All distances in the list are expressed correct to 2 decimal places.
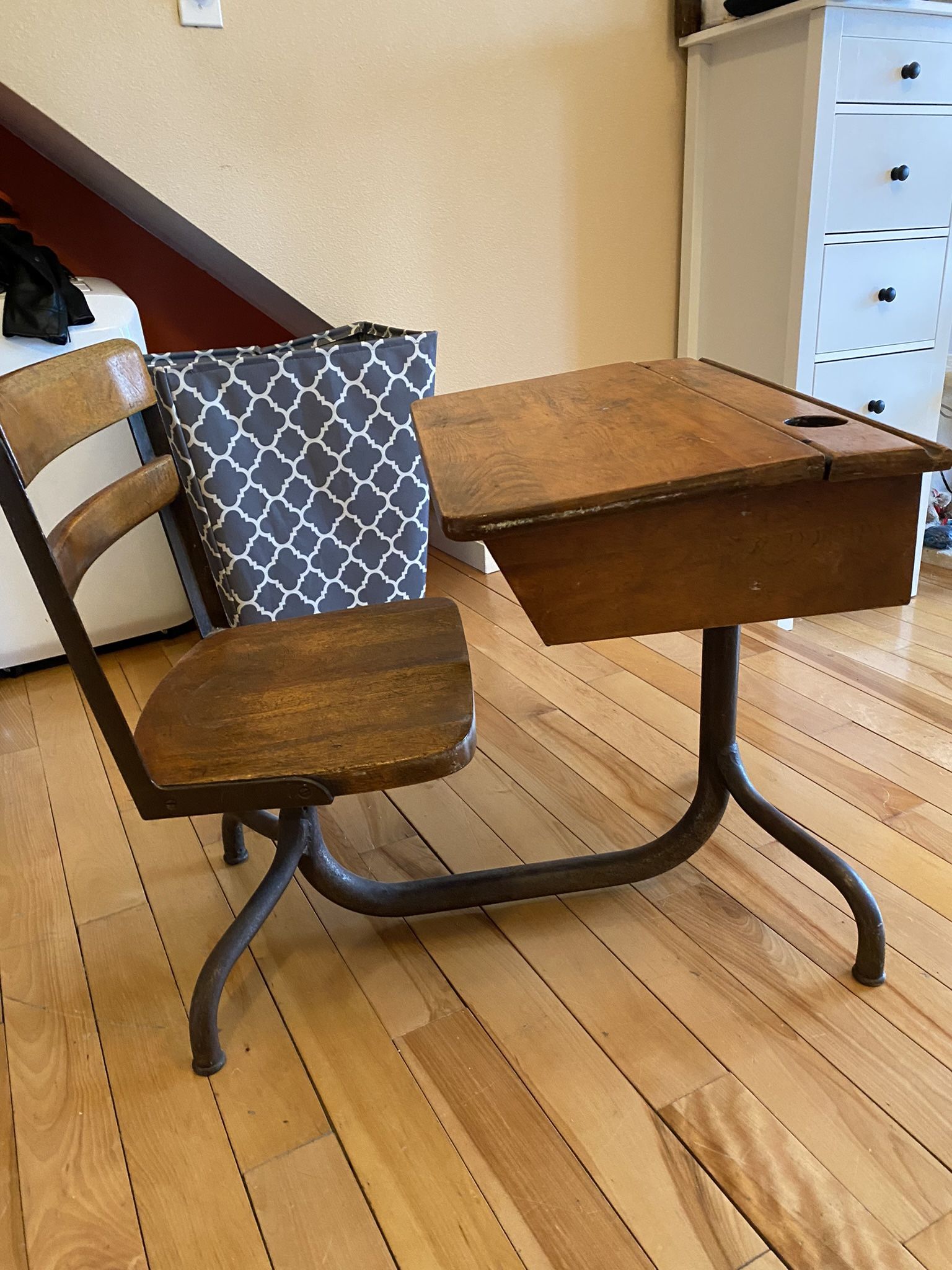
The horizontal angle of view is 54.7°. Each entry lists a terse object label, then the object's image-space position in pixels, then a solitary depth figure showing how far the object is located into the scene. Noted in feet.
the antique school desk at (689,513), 2.87
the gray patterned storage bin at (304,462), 6.14
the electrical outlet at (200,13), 6.21
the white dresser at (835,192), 6.52
